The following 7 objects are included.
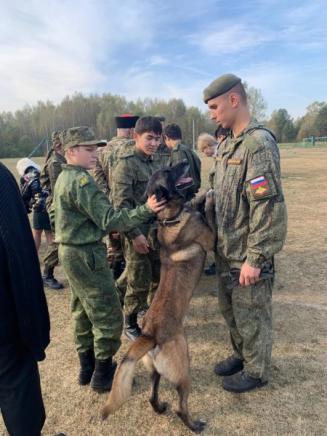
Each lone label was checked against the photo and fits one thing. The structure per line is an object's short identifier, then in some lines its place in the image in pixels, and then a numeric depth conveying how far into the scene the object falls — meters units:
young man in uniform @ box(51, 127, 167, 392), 2.76
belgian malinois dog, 2.50
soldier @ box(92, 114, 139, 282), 4.43
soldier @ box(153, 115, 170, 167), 5.70
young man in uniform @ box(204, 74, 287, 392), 2.61
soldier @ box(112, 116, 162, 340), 3.91
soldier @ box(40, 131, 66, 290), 5.56
